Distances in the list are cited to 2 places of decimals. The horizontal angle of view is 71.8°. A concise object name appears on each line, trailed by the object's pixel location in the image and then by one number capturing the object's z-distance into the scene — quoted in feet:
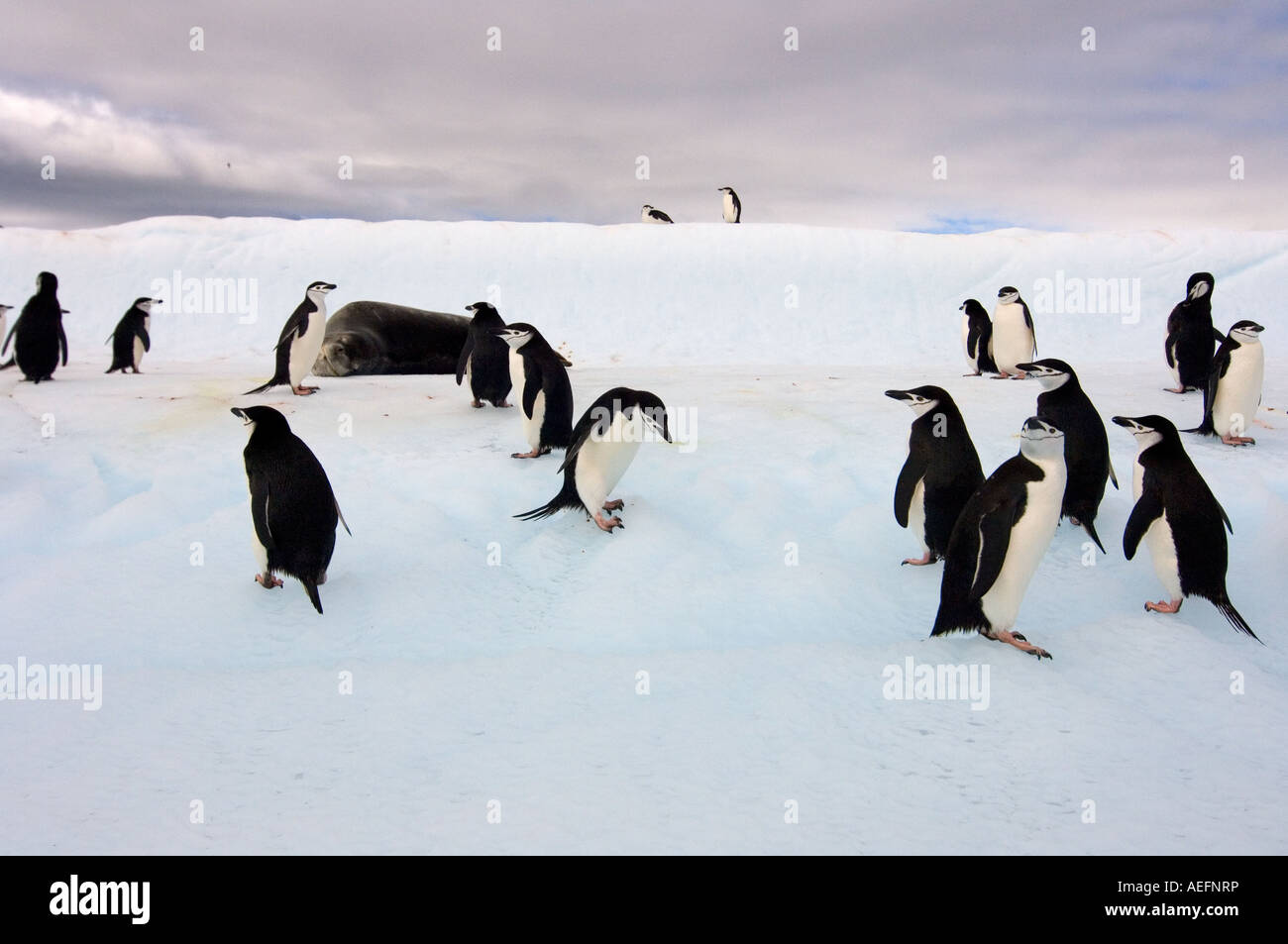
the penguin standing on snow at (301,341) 21.80
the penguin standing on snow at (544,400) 16.44
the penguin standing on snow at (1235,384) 17.47
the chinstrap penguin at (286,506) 11.53
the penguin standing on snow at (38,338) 24.30
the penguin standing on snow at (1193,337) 22.52
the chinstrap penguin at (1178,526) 11.28
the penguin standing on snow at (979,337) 26.78
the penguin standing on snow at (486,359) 20.31
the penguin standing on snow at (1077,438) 13.43
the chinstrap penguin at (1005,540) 10.22
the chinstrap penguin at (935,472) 12.24
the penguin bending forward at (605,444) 13.48
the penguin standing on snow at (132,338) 26.73
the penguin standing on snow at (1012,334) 25.49
